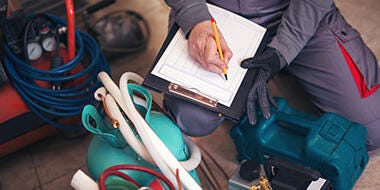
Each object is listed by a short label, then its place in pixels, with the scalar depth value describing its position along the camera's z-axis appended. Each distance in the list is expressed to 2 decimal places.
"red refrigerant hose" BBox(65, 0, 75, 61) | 1.47
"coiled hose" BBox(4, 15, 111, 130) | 1.47
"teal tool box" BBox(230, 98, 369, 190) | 1.31
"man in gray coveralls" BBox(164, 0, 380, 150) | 1.34
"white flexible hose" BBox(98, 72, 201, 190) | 1.06
